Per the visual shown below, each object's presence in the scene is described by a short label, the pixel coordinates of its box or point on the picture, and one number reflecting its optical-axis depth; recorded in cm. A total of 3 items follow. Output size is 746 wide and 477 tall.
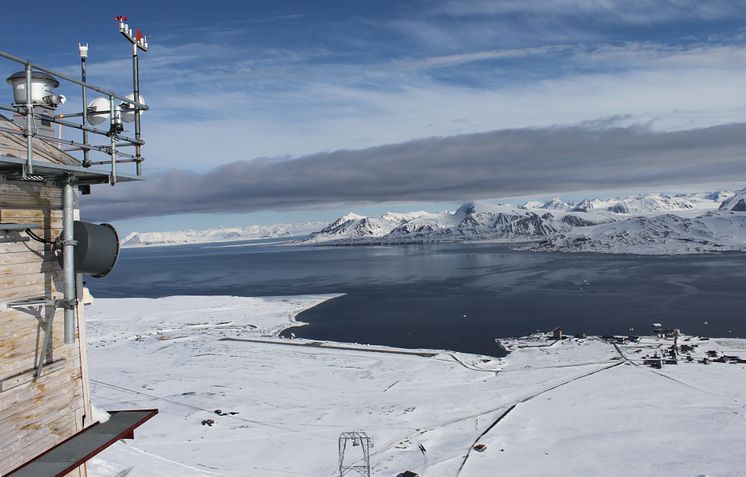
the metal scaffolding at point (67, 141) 723
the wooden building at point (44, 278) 743
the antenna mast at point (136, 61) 895
